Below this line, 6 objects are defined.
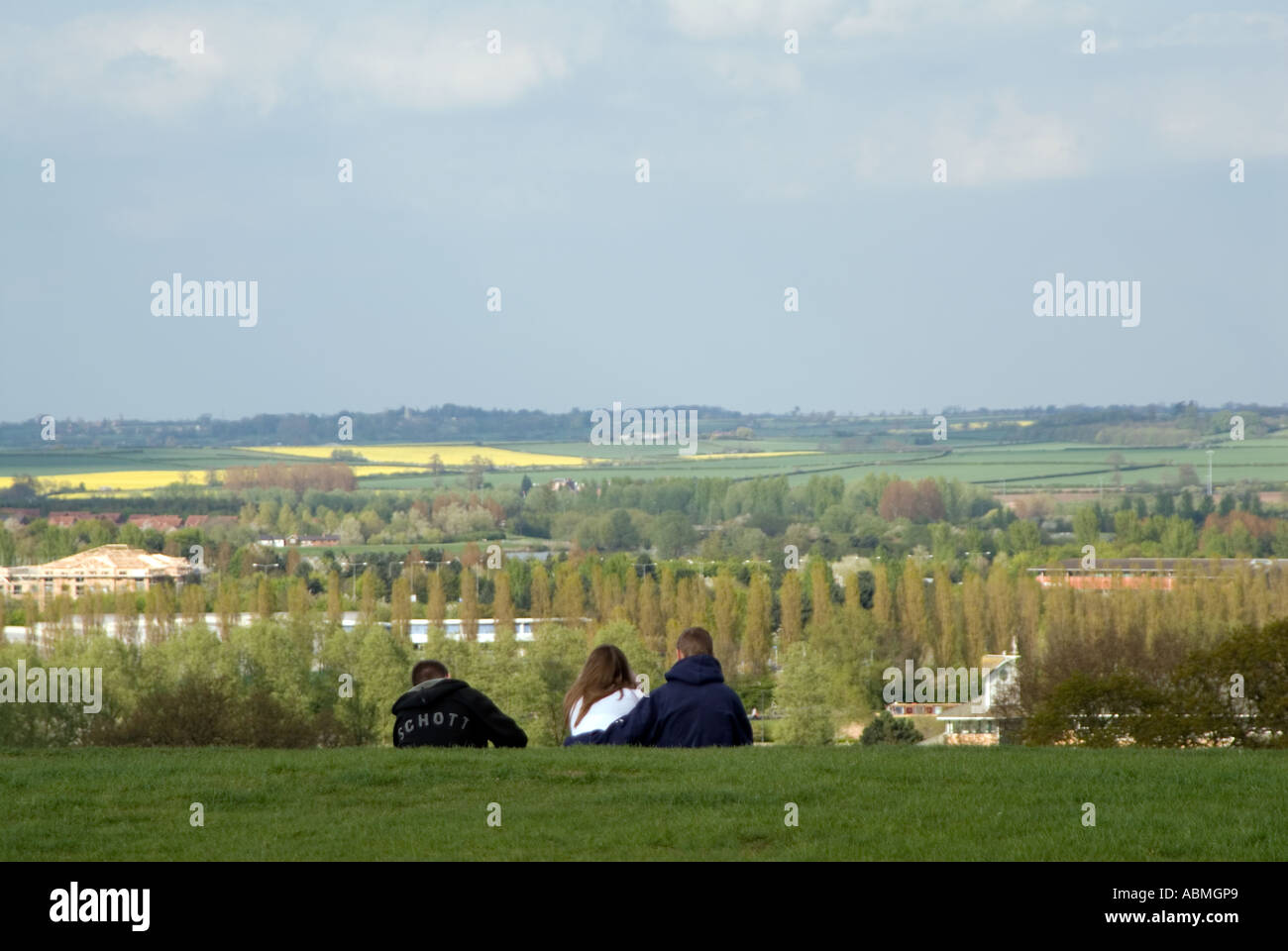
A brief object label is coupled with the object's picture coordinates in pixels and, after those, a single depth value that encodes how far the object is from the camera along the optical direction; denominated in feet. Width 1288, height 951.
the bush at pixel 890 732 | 159.74
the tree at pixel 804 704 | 181.98
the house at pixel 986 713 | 163.73
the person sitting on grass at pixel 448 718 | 38.17
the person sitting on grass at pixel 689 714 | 36.24
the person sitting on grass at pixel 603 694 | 37.01
